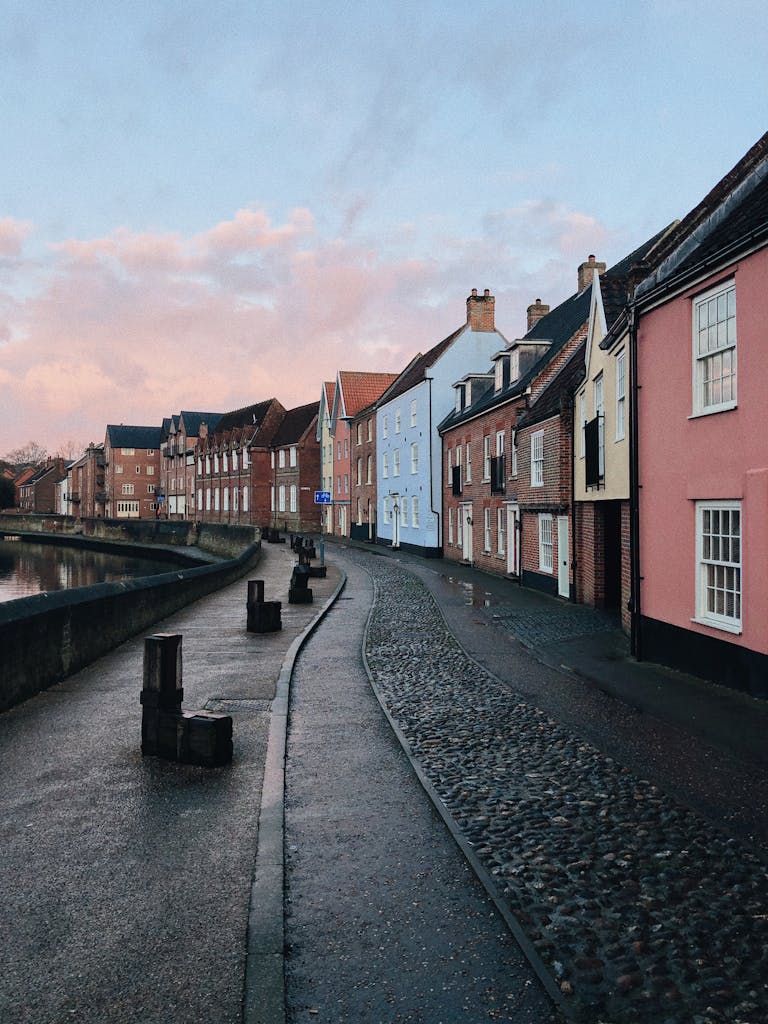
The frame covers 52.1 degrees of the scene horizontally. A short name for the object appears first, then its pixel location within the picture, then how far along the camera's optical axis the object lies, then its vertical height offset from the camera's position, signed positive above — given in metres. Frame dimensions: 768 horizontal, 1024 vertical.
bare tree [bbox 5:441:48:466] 186.62 +13.92
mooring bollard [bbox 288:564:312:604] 21.34 -2.11
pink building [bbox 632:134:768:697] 10.21 +0.91
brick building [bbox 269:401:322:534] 67.81 +3.36
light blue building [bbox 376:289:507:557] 39.69 +5.04
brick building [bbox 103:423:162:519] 115.38 +6.23
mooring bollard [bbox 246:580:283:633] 15.93 -2.04
